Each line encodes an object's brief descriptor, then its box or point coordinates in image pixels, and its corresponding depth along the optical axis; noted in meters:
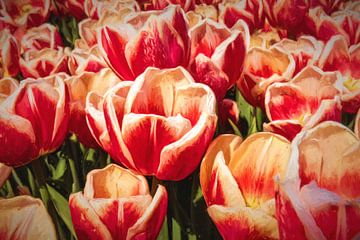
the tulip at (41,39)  0.66
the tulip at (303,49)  0.52
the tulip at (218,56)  0.45
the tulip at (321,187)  0.34
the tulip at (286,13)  0.63
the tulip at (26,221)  0.43
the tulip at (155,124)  0.39
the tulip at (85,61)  0.53
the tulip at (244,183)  0.36
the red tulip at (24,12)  0.73
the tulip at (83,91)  0.47
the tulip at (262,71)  0.49
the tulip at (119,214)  0.38
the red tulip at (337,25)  0.58
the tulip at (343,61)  0.51
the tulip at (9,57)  0.61
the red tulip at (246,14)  0.62
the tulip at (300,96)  0.45
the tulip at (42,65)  0.56
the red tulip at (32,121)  0.43
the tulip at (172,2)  0.65
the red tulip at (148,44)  0.44
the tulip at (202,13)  0.61
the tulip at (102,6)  0.69
